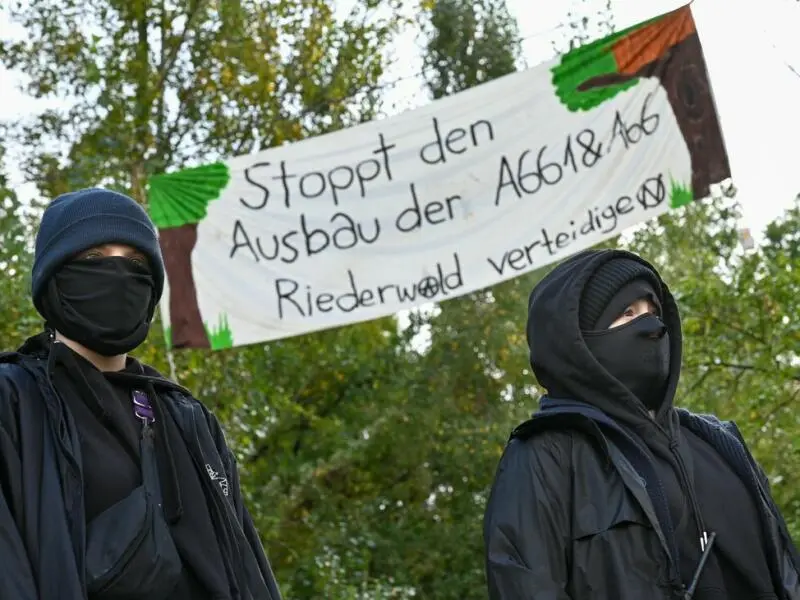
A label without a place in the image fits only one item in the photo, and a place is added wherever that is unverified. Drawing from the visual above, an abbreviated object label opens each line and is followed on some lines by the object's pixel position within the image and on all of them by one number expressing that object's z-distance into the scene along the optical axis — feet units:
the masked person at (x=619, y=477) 11.22
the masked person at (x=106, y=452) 10.43
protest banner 22.68
